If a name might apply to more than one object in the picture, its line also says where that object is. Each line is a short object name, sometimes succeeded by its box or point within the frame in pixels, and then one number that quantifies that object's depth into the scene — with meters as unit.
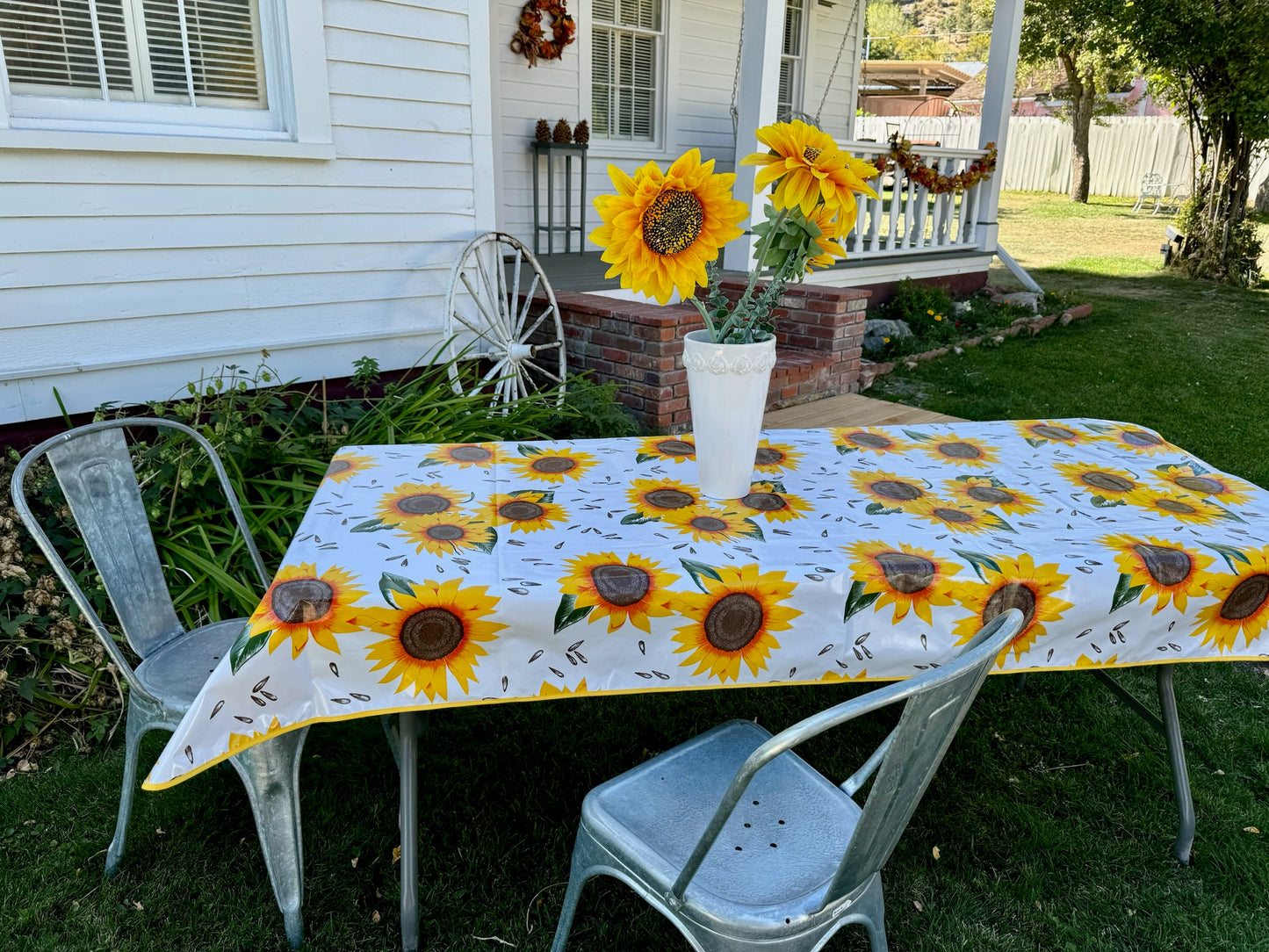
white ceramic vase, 1.61
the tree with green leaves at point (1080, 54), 9.10
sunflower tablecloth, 1.38
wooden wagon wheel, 3.93
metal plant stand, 6.13
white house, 2.92
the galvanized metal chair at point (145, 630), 1.57
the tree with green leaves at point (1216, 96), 8.27
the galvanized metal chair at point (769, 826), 1.12
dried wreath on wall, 5.90
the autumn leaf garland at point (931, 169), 6.54
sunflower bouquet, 1.49
